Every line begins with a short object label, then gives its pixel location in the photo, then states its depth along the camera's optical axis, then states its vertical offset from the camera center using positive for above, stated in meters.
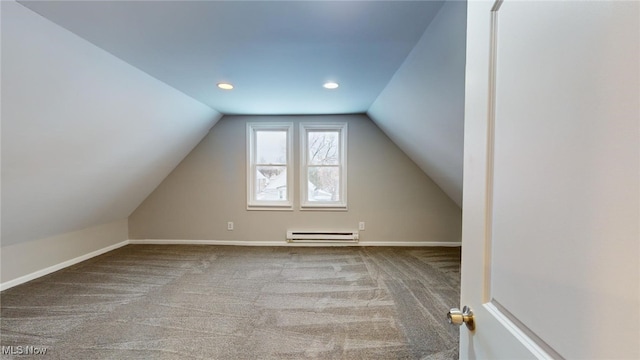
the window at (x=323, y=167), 4.37 +0.11
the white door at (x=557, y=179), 0.36 -0.01
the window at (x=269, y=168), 4.38 +0.09
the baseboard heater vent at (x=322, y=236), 4.29 -1.01
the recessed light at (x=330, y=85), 2.72 +0.93
